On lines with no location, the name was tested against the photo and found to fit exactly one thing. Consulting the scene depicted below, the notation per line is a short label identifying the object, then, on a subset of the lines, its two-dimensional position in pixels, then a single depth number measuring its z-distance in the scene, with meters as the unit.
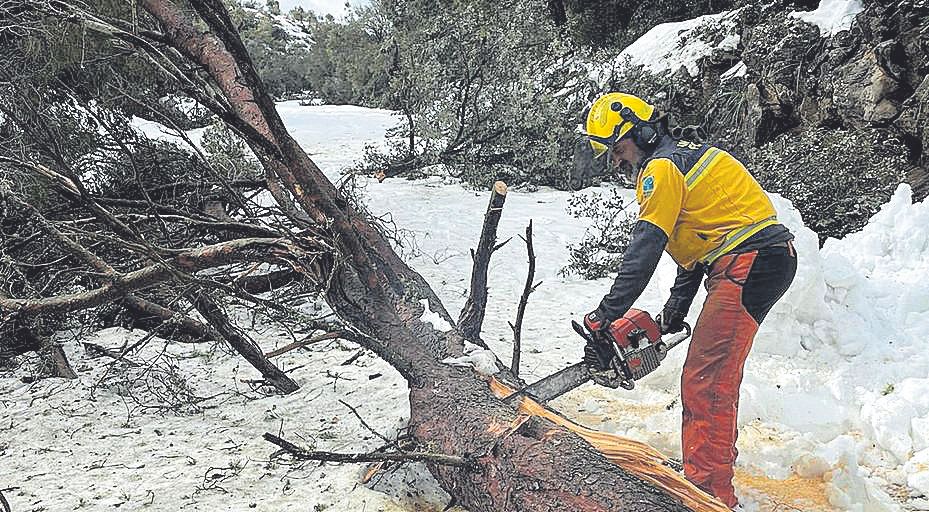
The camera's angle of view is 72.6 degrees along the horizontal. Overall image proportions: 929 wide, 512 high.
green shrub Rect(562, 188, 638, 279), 6.30
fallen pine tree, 2.00
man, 2.51
